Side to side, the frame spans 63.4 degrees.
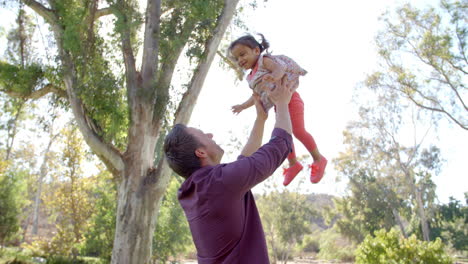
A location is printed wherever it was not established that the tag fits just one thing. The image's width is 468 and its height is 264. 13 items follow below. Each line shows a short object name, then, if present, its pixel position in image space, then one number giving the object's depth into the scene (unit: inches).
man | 52.9
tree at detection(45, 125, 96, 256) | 609.0
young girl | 83.3
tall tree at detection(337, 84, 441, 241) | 886.2
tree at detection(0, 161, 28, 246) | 591.8
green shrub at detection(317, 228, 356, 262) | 1242.6
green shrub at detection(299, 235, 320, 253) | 1396.4
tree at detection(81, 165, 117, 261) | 581.3
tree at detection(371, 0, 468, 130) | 630.5
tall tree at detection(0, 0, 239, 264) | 281.4
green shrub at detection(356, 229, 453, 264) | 331.0
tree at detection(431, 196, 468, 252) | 1187.9
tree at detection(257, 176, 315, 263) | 921.5
